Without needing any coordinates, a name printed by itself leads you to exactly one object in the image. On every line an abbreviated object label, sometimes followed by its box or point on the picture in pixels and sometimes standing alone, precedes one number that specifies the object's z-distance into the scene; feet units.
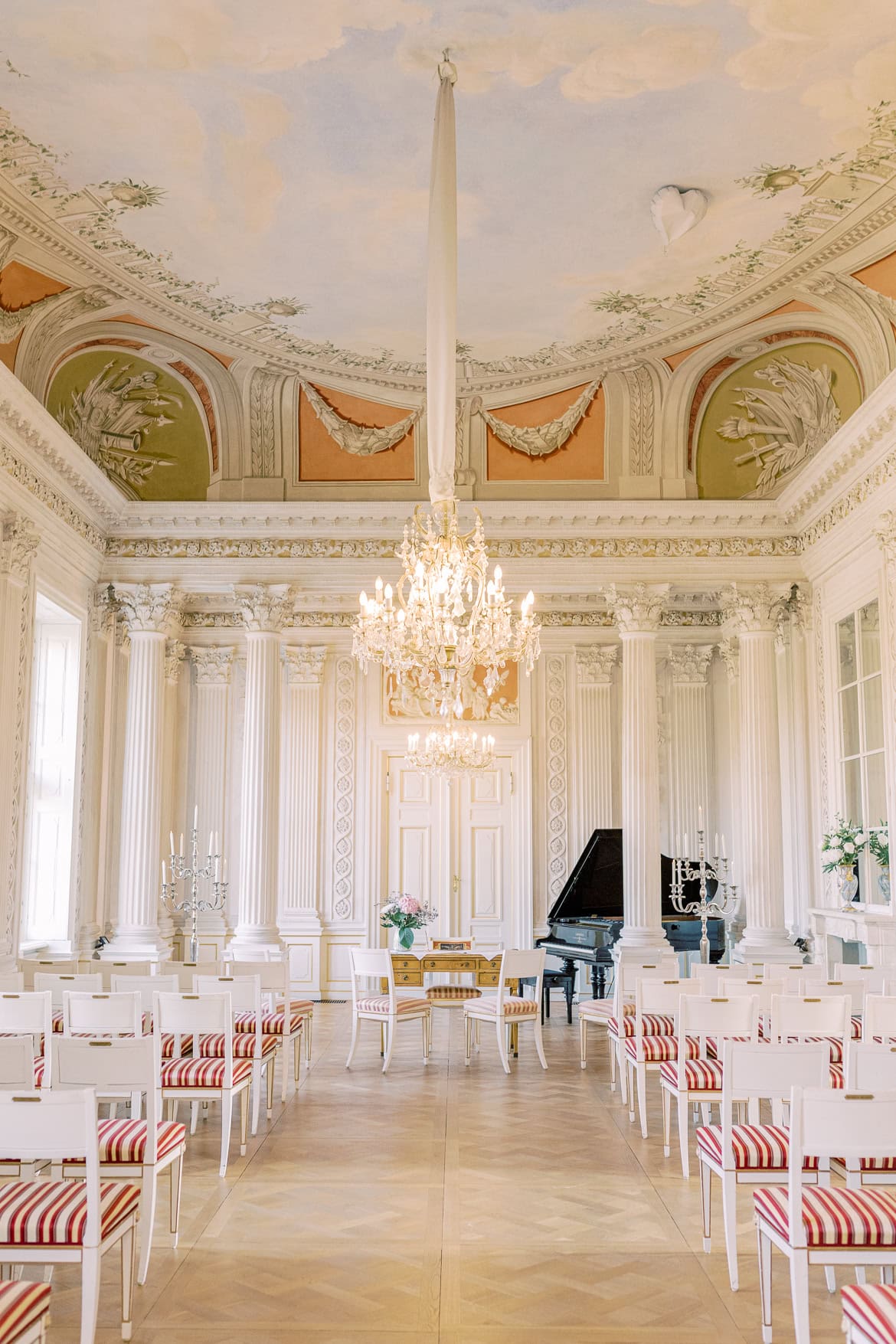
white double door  47.21
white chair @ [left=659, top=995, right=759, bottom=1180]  20.33
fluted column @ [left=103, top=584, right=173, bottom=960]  38.19
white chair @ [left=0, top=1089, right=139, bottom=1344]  12.17
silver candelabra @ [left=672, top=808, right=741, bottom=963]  34.27
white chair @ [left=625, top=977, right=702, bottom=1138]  23.25
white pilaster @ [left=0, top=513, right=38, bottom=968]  30.32
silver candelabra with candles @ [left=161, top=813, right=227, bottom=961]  42.37
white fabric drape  21.56
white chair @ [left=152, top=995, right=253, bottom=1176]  20.56
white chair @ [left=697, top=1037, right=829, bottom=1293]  15.05
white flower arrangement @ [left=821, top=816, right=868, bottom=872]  33.17
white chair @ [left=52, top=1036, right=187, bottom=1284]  15.42
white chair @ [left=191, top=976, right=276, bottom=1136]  23.07
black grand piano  38.58
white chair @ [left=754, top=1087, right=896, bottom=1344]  12.36
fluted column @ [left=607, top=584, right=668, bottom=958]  37.86
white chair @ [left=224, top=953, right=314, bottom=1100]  26.23
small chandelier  30.66
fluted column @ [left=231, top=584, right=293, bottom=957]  38.42
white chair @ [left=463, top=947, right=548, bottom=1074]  30.50
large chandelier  22.09
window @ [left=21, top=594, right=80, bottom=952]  36.47
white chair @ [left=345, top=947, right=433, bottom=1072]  30.78
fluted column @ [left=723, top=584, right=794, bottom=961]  37.68
